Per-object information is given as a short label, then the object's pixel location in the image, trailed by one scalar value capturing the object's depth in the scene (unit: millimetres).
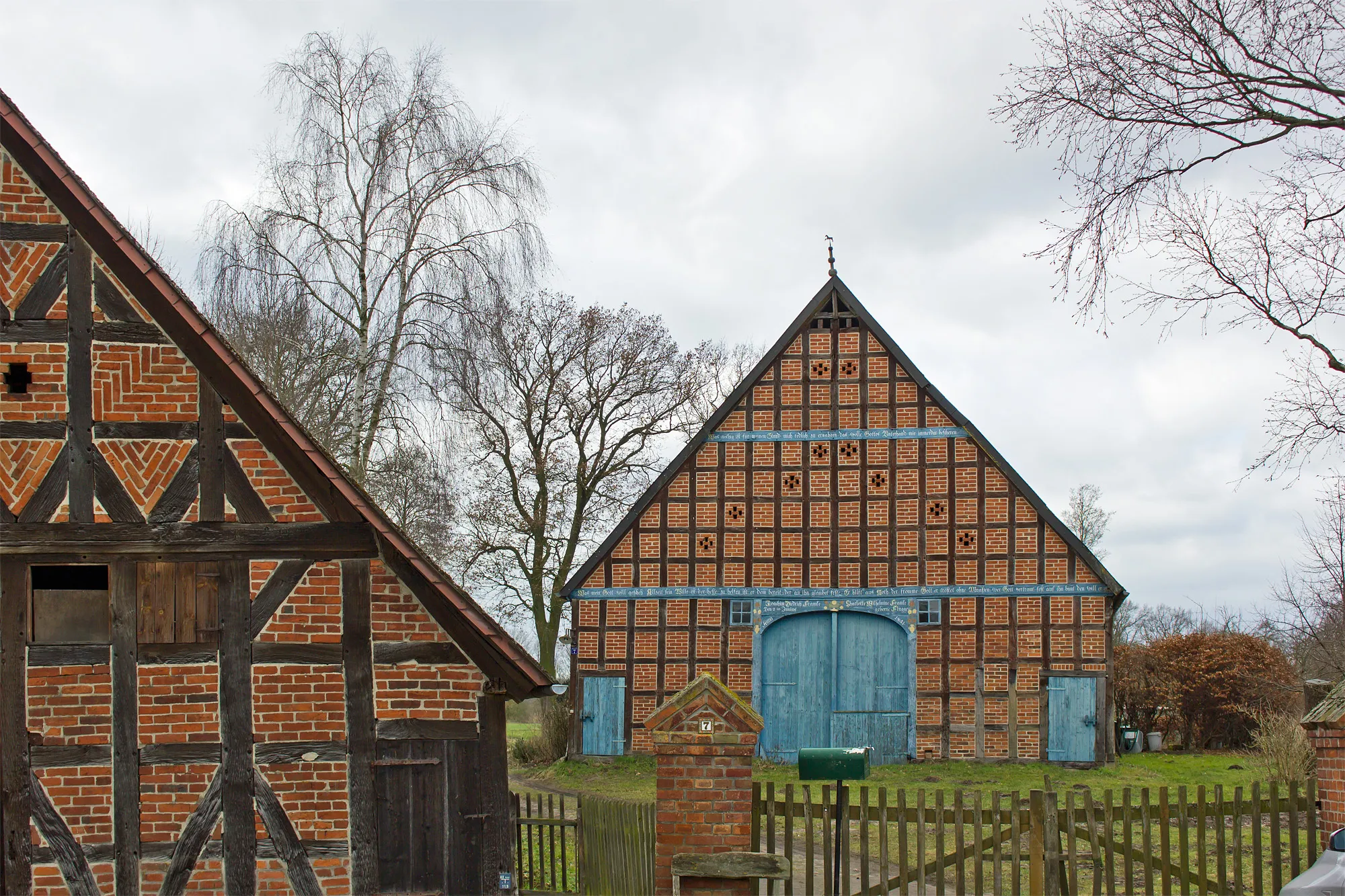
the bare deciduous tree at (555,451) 30750
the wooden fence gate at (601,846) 10156
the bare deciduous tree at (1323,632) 22812
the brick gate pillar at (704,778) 8219
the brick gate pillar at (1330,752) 8688
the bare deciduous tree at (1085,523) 41531
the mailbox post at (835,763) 8102
